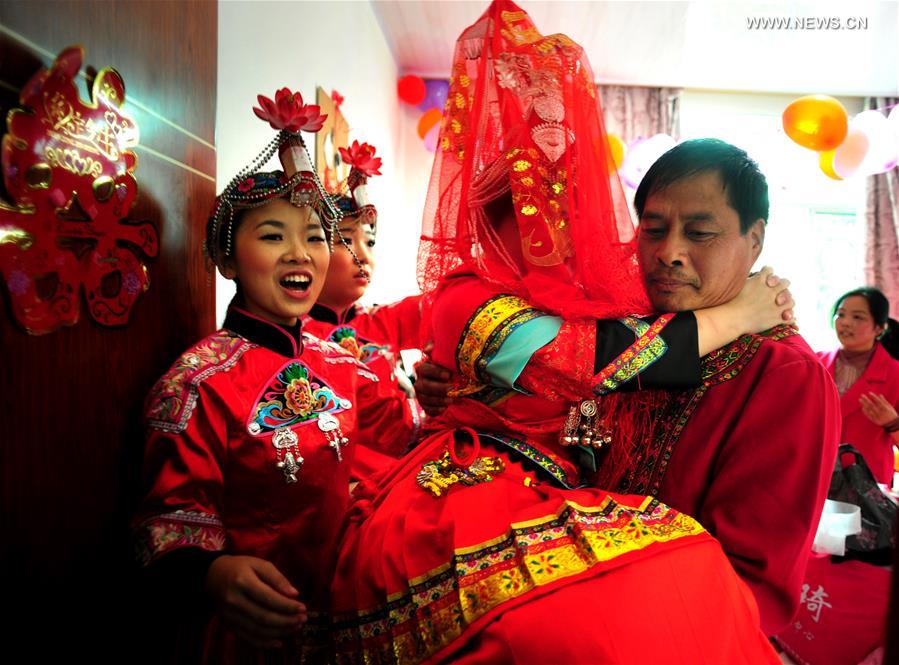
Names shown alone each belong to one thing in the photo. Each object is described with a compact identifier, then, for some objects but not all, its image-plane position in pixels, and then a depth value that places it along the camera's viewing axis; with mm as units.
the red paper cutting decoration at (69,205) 816
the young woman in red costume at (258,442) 948
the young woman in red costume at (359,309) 1767
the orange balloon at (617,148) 4688
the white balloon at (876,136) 3785
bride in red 804
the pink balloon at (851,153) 3811
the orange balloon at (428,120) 4934
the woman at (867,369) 3201
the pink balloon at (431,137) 4968
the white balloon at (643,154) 4480
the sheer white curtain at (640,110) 5777
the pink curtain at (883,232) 5742
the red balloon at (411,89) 5180
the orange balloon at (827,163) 4031
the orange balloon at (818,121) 3736
